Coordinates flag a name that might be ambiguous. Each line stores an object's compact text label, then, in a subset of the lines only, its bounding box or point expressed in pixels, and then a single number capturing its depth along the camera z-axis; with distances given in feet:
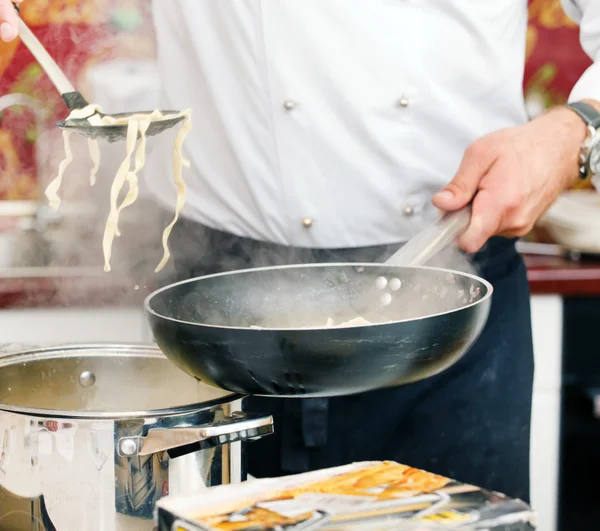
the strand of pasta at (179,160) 6.52
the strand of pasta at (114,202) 6.45
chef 6.99
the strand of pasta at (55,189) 6.41
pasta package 5.43
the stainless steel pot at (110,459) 5.84
